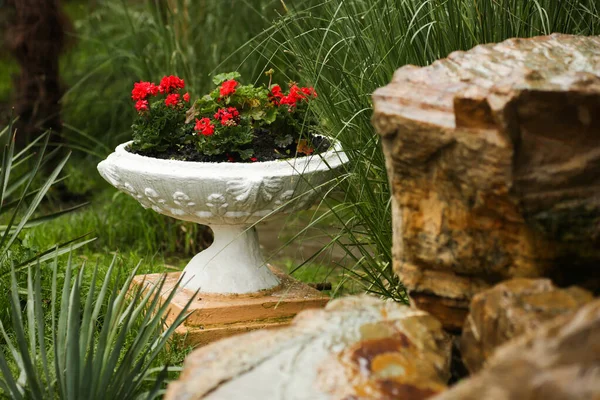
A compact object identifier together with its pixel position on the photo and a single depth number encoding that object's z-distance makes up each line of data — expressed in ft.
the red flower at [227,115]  21.02
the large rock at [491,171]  11.54
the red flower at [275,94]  22.25
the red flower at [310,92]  20.47
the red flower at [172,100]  22.31
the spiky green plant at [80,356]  13.88
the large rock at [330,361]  10.95
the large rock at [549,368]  8.08
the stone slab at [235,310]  20.40
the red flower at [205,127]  20.83
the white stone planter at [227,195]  19.74
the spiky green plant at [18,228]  20.71
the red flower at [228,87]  21.67
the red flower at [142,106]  21.88
